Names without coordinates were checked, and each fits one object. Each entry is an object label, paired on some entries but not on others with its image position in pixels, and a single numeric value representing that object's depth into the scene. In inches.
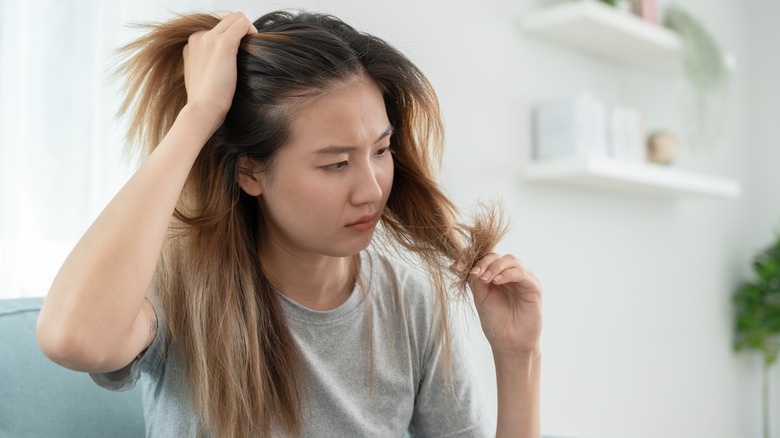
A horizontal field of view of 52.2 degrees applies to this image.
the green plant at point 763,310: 121.4
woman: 39.8
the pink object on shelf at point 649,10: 103.3
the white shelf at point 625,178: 89.7
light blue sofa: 43.6
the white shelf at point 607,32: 91.7
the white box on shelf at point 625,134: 97.0
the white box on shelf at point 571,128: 91.0
